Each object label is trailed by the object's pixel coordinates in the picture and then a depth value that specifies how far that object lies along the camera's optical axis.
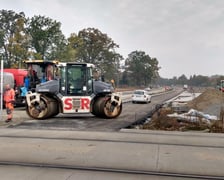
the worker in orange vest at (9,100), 11.36
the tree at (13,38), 44.13
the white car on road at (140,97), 26.75
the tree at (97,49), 67.68
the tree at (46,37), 48.47
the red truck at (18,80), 18.41
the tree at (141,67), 107.88
